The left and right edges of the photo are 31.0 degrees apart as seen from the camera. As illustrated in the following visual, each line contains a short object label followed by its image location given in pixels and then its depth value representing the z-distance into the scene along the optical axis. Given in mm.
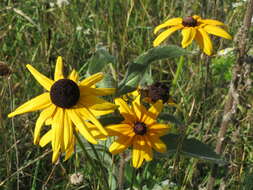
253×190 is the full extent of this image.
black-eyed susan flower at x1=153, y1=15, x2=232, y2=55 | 390
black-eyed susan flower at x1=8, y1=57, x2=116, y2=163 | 314
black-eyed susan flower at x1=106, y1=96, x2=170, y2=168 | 346
